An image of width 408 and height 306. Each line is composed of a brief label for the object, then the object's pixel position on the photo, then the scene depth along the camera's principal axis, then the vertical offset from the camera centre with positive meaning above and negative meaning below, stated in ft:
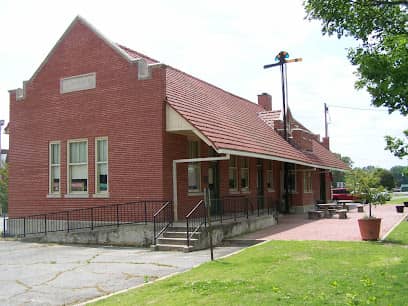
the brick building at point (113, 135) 55.83 +6.86
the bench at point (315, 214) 79.06 -4.49
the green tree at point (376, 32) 27.94 +9.41
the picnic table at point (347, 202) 95.35 -4.06
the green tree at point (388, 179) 245.55 +3.18
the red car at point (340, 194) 145.96 -2.39
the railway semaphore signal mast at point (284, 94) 90.79 +17.98
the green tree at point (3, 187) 128.36 +1.76
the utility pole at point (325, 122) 176.55 +23.70
